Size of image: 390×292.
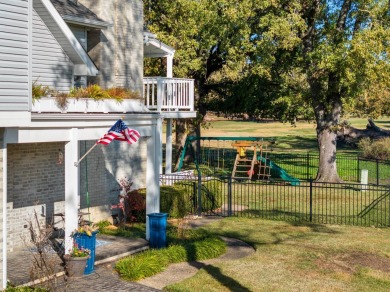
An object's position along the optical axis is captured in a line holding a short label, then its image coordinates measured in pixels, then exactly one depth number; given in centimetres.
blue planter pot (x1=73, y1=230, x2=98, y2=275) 1360
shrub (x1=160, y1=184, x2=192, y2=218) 2067
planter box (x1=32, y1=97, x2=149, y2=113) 1347
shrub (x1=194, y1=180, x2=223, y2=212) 2295
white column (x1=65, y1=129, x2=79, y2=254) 1413
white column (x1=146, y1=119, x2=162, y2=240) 1723
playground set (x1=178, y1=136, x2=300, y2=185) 3328
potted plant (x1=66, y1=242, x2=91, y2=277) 1309
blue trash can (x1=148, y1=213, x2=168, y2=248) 1605
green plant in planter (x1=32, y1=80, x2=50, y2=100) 1320
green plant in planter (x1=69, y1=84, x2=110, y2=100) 1489
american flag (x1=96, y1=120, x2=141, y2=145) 1431
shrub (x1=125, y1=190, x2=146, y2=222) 2009
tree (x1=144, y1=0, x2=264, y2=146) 3348
